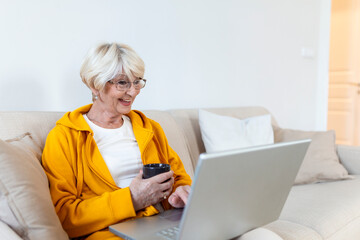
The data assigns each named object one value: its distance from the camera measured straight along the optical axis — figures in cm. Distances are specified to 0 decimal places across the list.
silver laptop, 80
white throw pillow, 199
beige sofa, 95
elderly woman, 116
